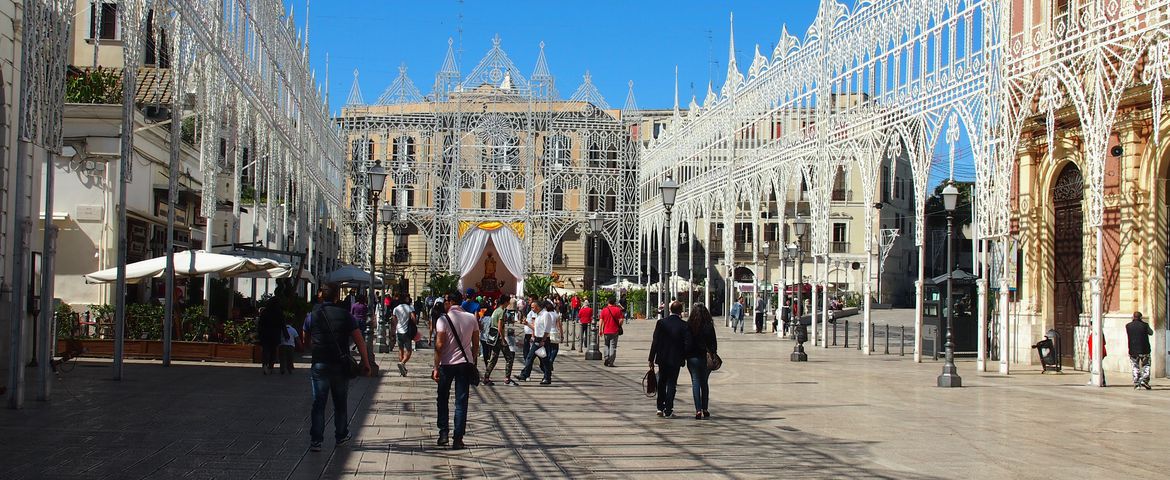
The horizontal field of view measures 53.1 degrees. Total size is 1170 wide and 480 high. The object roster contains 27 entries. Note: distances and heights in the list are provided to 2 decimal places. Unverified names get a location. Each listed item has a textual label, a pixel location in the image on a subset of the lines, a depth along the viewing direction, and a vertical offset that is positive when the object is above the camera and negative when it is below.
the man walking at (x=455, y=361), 10.84 -0.72
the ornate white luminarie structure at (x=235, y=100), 17.81 +3.98
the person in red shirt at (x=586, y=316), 28.33 -0.75
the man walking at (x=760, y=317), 44.09 -1.09
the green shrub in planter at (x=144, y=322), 21.28 -0.80
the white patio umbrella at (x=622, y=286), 58.90 -0.01
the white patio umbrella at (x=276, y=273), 23.67 +0.14
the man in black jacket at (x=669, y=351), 13.80 -0.77
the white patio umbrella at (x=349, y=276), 37.34 +0.16
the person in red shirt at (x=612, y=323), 23.94 -0.77
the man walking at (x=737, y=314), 44.69 -1.01
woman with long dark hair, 13.88 -0.81
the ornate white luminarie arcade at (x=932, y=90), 19.28 +4.20
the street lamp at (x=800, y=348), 26.47 -1.35
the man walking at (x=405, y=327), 23.23 -0.90
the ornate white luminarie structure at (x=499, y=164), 61.75 +6.35
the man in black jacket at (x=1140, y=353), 18.84 -0.95
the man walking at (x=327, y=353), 10.20 -0.63
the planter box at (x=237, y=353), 21.56 -1.36
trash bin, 22.91 -1.14
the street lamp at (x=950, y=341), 19.50 -0.84
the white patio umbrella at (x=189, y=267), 21.16 +0.22
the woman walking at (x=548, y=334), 19.39 -0.84
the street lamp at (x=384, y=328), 29.89 -1.19
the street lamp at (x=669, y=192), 25.62 +2.07
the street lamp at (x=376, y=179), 25.23 +2.23
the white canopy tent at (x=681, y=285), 56.24 +0.08
